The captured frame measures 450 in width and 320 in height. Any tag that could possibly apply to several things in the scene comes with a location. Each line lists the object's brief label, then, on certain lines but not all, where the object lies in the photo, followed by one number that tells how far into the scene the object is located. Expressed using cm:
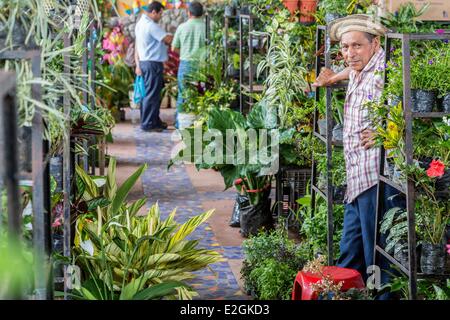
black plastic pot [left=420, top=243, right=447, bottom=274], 433
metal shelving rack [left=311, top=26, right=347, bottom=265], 541
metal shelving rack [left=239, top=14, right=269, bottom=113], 839
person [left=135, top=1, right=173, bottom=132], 1184
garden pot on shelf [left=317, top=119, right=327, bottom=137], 571
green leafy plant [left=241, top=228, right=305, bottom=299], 529
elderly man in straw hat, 495
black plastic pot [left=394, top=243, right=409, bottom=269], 441
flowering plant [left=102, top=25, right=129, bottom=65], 1340
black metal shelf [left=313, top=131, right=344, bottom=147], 557
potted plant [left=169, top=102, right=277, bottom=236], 689
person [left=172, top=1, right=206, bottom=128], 1165
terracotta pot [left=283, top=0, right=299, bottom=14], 731
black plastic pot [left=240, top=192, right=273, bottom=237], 711
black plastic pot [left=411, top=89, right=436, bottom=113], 436
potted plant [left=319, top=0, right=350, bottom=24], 608
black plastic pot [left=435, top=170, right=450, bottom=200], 430
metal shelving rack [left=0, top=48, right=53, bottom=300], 312
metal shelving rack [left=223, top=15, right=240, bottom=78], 1019
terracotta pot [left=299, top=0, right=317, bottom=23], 732
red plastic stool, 441
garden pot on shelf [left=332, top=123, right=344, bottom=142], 553
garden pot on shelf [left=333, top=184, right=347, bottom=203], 568
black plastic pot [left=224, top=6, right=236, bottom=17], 1001
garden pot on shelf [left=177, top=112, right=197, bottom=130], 1106
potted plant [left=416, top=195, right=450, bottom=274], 434
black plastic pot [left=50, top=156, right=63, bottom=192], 492
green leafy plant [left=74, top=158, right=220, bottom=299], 480
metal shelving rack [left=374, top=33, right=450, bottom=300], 423
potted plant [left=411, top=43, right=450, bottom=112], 437
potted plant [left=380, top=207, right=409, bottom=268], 444
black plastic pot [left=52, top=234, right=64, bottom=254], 489
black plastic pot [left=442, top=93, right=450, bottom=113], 438
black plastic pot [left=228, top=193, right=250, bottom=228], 723
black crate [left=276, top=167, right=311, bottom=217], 702
